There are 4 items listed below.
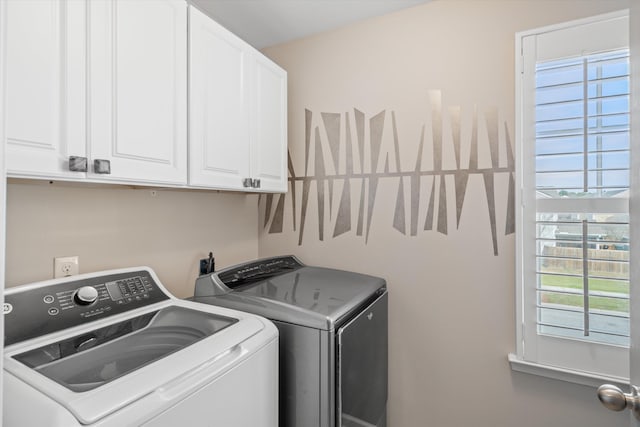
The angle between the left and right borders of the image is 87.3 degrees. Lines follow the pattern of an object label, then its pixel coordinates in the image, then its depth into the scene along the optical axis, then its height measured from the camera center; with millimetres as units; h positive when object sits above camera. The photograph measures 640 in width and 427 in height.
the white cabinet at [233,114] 1430 +474
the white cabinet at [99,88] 912 +386
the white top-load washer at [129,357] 732 -413
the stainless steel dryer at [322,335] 1274 -518
